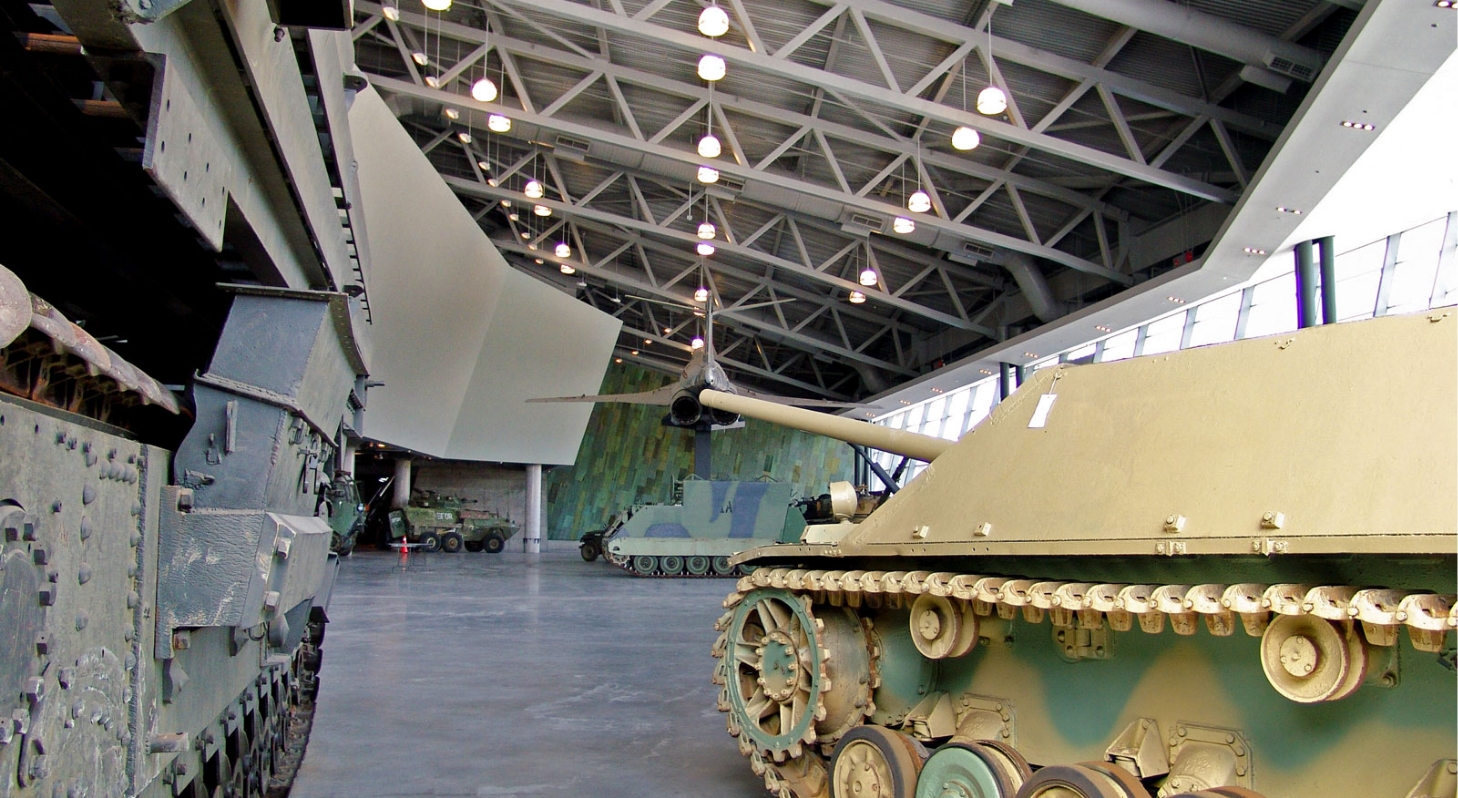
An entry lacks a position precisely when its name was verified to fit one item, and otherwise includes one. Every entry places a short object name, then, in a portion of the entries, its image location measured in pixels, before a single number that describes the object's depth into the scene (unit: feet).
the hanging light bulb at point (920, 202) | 59.75
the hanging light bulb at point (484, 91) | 54.08
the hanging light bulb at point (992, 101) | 45.00
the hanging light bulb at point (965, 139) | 51.01
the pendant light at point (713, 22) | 42.34
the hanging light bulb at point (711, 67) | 47.19
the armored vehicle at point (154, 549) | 6.84
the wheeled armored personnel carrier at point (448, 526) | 107.76
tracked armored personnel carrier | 78.95
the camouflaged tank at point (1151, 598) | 10.44
